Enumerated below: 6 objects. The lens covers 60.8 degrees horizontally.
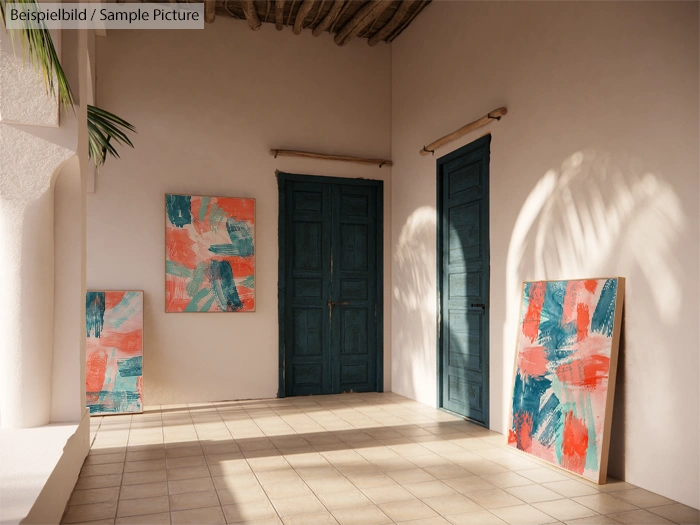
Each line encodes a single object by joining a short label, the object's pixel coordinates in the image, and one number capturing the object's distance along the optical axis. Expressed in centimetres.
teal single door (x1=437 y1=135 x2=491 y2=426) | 574
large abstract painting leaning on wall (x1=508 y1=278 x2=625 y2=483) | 400
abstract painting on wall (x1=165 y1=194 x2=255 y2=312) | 684
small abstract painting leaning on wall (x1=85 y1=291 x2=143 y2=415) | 628
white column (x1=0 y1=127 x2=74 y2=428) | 379
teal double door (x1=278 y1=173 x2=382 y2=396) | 736
